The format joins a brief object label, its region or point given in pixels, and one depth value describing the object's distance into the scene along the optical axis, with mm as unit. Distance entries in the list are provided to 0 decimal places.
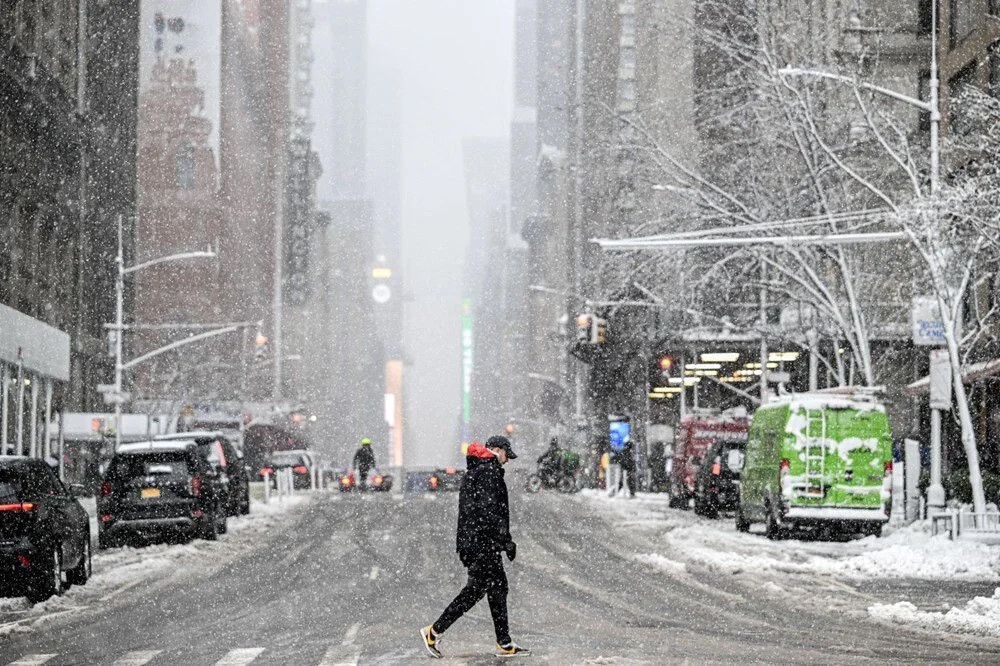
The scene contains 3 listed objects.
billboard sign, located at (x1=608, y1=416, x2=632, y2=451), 81938
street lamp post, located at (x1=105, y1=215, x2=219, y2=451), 46781
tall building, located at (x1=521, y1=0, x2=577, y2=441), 157750
